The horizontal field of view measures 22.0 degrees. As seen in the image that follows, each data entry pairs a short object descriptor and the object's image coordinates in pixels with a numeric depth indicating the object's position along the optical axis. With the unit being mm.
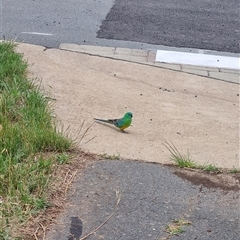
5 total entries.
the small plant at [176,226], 3859
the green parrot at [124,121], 5382
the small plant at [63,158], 4582
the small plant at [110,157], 4828
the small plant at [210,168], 4793
